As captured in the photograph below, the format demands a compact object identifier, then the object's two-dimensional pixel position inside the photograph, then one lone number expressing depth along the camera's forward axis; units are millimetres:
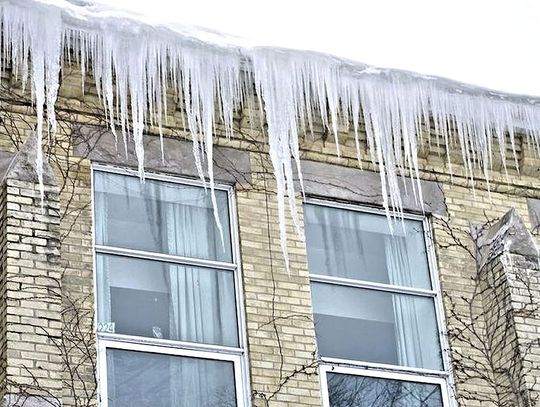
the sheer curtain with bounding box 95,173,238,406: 14836
